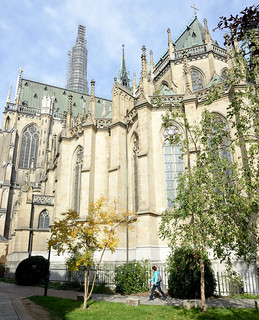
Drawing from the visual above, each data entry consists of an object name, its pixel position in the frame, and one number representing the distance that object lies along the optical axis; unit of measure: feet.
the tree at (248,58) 21.75
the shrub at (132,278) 44.91
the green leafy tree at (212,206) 25.66
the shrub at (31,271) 64.18
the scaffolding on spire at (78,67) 274.16
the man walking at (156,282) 37.72
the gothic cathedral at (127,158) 58.95
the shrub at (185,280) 38.32
